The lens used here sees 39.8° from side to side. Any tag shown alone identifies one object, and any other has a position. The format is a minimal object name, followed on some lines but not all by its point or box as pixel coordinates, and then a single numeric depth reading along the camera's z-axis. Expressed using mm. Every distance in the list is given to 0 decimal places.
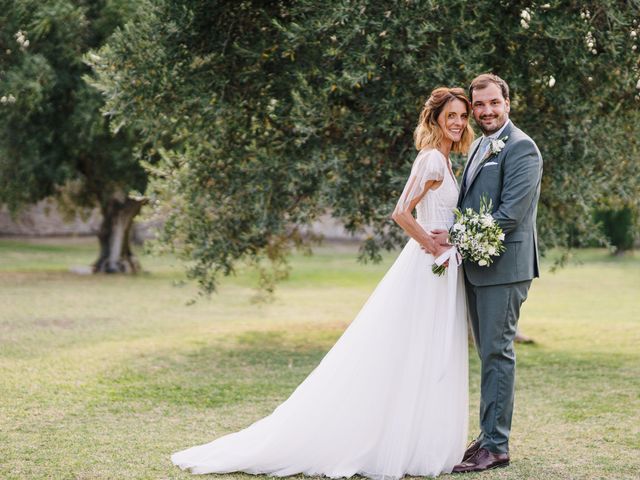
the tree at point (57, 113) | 18453
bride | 5621
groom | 5723
